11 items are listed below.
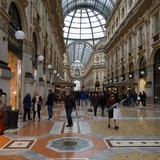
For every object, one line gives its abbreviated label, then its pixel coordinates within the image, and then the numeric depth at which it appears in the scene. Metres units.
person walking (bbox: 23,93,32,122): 8.53
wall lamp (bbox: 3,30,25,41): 7.25
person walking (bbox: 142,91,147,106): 16.96
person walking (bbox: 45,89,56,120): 9.08
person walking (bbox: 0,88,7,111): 5.59
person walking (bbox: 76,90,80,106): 19.81
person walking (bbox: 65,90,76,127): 7.49
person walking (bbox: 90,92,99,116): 11.08
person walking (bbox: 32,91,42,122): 8.74
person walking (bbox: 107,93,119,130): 7.22
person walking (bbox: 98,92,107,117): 11.27
